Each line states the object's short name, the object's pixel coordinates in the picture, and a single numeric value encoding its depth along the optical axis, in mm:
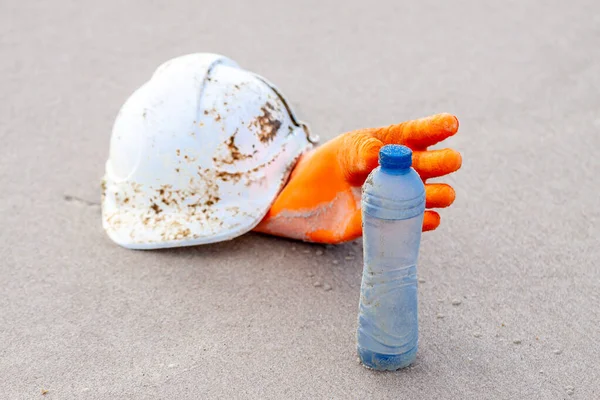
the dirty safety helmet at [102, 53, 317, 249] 2619
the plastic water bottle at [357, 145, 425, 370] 1936
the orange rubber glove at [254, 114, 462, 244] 2207
